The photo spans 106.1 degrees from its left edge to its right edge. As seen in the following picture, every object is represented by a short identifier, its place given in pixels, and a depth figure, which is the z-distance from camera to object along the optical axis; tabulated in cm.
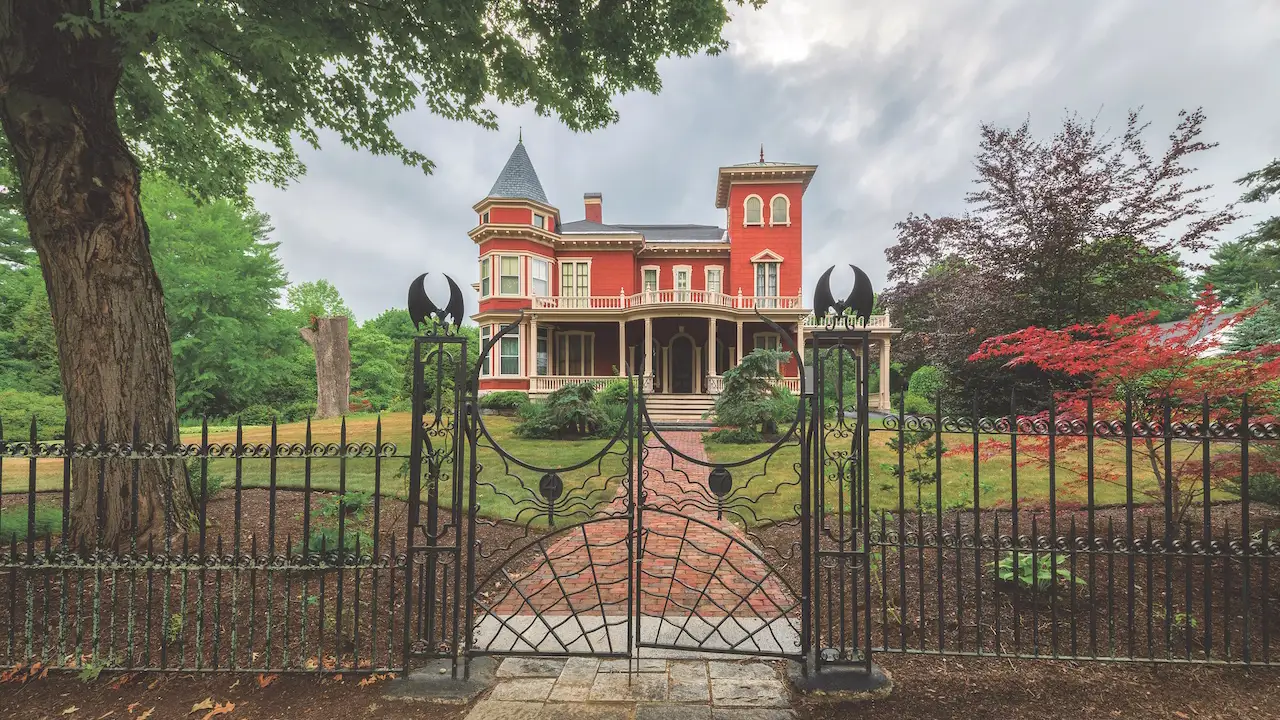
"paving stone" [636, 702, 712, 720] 251
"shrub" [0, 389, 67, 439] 1117
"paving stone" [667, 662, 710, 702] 267
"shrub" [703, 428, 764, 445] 1174
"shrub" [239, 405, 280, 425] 1816
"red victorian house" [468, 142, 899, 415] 1909
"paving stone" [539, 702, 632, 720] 251
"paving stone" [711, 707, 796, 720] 251
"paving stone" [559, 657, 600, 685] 286
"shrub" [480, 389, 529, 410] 1712
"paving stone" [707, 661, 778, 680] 286
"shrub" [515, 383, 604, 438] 1239
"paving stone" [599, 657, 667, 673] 293
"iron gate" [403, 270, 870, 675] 281
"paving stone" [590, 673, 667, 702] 267
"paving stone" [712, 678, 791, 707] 262
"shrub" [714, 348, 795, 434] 1180
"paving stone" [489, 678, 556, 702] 270
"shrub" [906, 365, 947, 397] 2100
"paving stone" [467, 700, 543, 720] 253
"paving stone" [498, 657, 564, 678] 292
